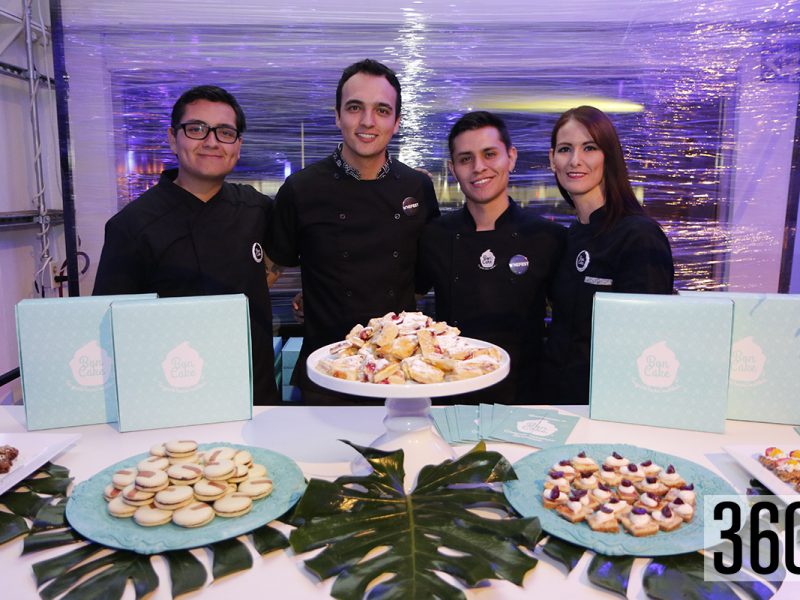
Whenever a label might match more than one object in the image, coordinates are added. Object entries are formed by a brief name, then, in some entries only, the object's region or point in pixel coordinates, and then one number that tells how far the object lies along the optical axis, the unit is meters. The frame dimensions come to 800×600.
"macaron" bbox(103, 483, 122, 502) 1.09
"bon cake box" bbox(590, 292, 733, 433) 1.45
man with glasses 2.17
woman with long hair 1.96
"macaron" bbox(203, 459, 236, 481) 1.09
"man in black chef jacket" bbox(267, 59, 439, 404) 2.38
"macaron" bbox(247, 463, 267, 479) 1.14
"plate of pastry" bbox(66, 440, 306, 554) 0.99
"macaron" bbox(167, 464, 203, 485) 1.10
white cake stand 1.16
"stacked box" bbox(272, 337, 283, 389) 3.49
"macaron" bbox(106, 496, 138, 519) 1.04
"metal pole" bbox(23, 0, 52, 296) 3.48
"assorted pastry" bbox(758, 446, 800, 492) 1.12
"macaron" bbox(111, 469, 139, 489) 1.10
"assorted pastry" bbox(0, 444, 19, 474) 1.17
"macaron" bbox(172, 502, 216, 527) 1.01
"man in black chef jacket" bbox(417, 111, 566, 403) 2.26
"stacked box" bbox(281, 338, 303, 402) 3.46
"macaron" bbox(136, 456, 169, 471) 1.11
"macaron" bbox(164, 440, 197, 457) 1.17
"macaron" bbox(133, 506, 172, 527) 1.01
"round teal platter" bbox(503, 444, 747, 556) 0.95
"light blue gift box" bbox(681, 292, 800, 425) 1.48
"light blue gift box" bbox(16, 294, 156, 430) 1.46
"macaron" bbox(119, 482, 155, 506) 1.05
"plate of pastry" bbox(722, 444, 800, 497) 1.10
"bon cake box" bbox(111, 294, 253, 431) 1.46
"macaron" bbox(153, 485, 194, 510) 1.04
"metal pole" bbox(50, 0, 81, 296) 3.11
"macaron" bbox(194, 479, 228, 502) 1.07
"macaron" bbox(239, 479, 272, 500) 1.09
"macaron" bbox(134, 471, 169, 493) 1.07
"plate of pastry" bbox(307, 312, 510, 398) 1.17
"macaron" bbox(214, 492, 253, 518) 1.04
